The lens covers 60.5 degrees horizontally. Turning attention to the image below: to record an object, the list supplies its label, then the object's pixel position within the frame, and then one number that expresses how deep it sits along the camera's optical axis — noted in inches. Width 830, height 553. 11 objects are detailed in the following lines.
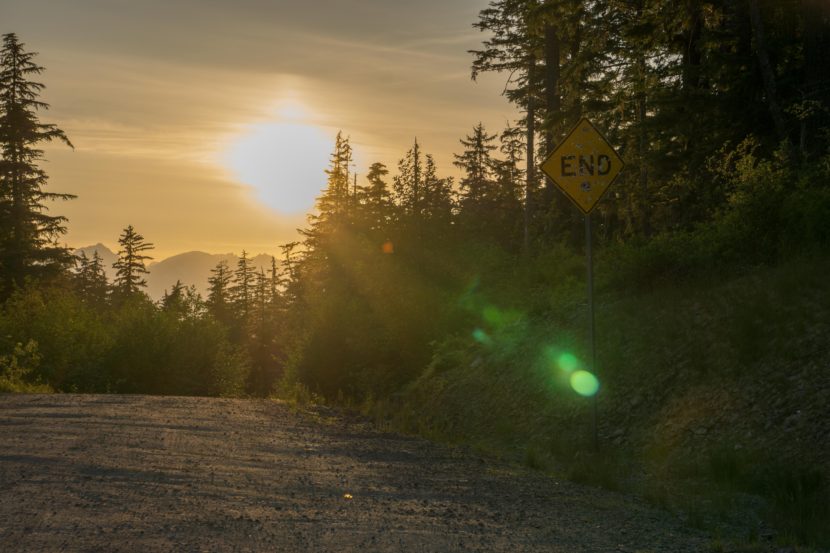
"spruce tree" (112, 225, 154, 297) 3253.0
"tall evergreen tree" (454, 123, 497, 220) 2910.9
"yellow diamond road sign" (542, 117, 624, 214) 482.0
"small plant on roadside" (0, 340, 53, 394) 841.5
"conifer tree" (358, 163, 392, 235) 2246.1
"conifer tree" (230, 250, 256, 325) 4018.2
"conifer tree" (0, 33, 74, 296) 1688.0
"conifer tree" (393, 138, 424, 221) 2391.7
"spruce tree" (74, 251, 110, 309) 3289.9
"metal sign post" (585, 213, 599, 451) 467.5
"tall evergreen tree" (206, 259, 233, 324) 3753.2
